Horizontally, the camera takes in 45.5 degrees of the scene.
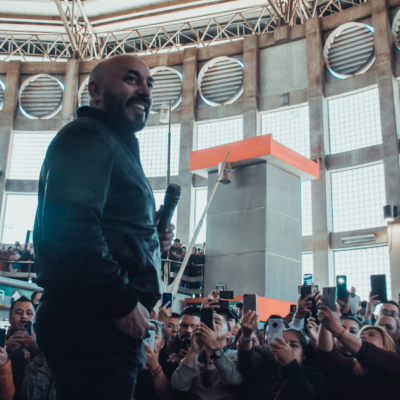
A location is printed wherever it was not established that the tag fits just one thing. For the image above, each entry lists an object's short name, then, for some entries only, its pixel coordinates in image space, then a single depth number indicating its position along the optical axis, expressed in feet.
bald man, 5.59
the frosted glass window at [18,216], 86.48
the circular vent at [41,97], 93.50
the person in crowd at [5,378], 12.36
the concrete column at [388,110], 62.75
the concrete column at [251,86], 81.25
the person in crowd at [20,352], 15.44
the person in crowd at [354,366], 12.32
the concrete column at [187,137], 80.68
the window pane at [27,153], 90.38
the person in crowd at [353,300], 33.93
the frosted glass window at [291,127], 78.28
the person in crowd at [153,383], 14.73
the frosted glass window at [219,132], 84.99
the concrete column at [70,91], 91.15
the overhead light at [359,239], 67.51
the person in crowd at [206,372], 13.67
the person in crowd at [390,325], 16.85
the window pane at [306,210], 74.84
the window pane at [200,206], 81.00
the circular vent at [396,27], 73.18
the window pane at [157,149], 86.79
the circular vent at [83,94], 91.91
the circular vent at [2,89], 93.86
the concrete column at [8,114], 88.99
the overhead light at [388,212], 61.82
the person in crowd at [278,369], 12.83
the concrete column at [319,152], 70.54
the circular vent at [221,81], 86.14
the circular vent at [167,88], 89.92
